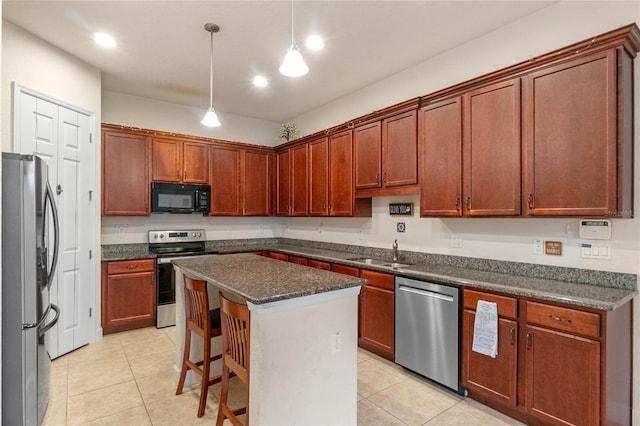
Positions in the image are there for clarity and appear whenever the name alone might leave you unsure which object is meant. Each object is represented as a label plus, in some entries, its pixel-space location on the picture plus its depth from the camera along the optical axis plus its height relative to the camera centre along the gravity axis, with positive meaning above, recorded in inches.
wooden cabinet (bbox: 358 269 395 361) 126.2 -39.6
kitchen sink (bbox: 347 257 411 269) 138.7 -21.6
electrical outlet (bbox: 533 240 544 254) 105.1 -10.7
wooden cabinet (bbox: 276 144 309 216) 192.5 +17.8
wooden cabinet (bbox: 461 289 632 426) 78.2 -38.1
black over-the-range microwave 176.4 +7.9
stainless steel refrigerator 80.5 -18.1
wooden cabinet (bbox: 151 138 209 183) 177.9 +27.8
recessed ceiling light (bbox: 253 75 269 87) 158.3 +62.7
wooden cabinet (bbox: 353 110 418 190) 133.5 +25.2
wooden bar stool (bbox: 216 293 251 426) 76.0 -31.6
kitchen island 71.7 -30.0
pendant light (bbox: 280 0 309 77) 82.0 +36.1
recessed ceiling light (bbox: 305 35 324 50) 122.2 +62.3
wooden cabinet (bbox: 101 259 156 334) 156.3 -38.8
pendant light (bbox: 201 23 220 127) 116.6 +33.3
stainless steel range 167.0 -21.4
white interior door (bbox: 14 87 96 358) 122.9 +7.4
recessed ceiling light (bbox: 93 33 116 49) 121.8 +63.2
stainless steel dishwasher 104.8 -38.5
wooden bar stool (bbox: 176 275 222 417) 93.7 -32.9
